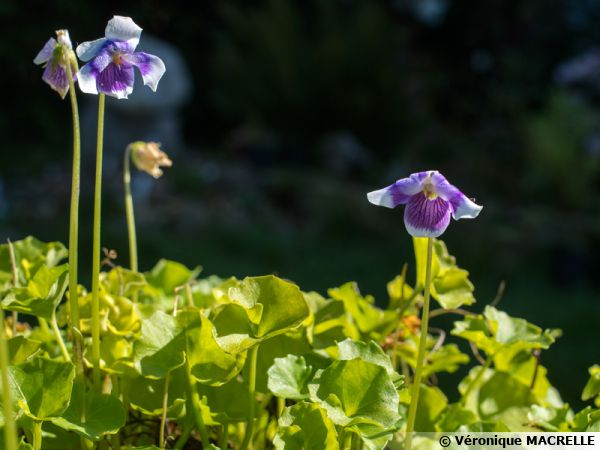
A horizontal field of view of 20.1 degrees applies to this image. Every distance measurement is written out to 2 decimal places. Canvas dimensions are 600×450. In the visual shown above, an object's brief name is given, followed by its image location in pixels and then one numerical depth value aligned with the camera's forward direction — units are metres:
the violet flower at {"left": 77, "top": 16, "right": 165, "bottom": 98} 0.30
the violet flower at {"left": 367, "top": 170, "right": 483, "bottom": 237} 0.29
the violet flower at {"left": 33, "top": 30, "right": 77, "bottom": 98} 0.30
